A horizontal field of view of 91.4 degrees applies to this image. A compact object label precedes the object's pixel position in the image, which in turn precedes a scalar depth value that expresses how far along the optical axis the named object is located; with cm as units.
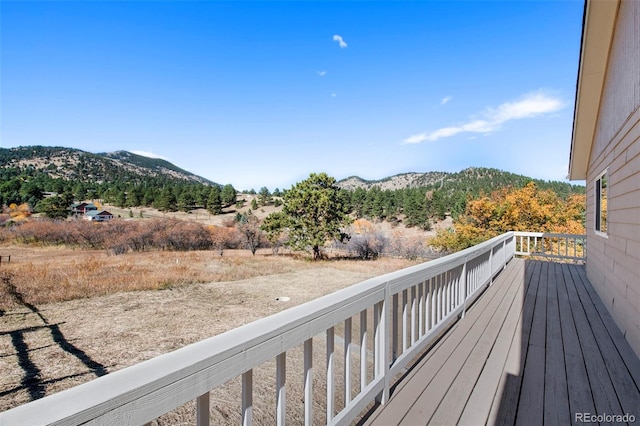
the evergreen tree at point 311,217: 1875
